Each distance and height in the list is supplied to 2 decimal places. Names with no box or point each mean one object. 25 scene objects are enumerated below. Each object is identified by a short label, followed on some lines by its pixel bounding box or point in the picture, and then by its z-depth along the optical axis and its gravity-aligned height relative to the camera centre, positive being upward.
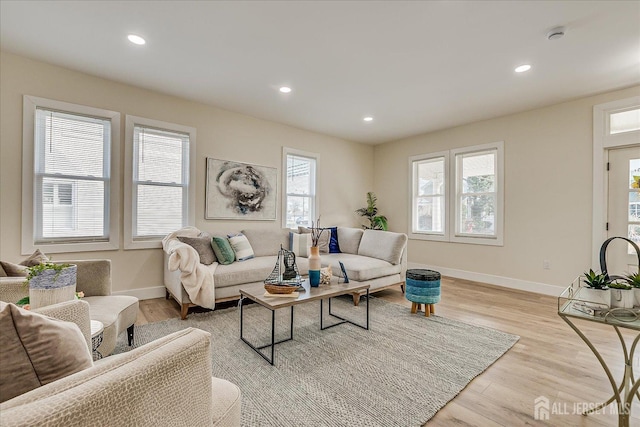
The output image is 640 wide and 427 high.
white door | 3.49 +0.12
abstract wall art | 4.20 +0.34
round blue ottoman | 3.07 -0.79
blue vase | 2.59 -0.58
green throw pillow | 3.50 -0.47
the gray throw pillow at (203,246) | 3.39 -0.41
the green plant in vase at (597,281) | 1.52 -0.34
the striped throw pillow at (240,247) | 3.73 -0.45
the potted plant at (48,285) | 1.33 -0.35
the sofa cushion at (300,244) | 4.33 -0.46
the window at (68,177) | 3.00 +0.37
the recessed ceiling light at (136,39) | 2.57 +1.56
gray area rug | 1.63 -1.10
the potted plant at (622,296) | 1.38 -0.37
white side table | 1.39 -0.61
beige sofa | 3.17 -0.64
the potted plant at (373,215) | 5.98 -0.01
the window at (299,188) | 5.06 +0.47
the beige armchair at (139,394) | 0.53 -0.39
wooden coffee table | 2.15 -0.66
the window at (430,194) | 5.33 +0.41
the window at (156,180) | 3.56 +0.41
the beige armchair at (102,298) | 1.64 -0.66
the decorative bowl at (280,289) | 2.28 -0.60
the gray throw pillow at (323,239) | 4.57 -0.40
